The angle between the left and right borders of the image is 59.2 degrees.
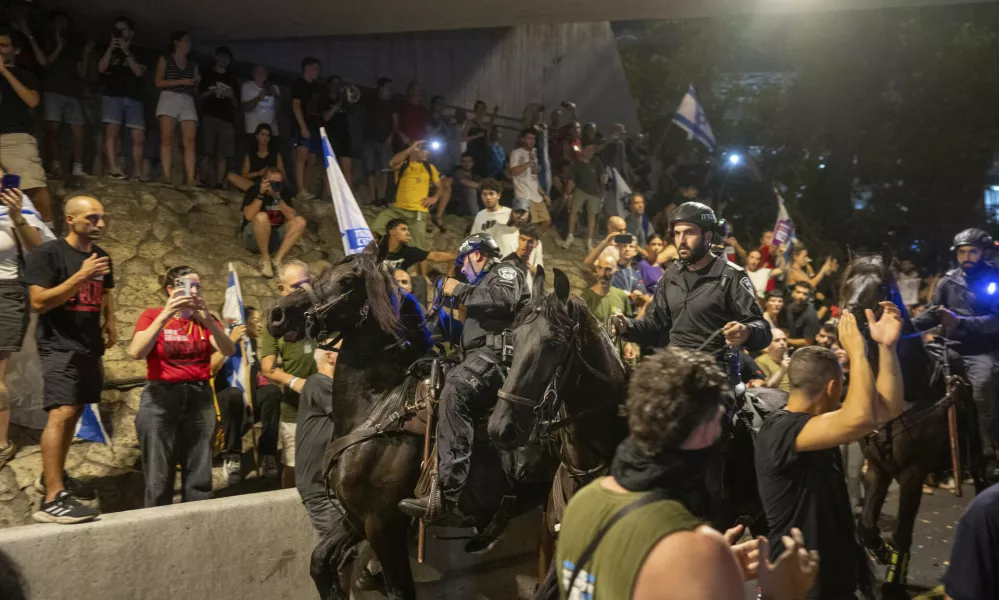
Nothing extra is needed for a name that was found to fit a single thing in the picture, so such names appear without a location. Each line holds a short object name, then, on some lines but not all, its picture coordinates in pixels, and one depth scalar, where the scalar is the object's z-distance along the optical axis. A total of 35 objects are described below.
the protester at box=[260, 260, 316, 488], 8.59
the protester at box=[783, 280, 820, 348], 14.12
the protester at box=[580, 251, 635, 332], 10.59
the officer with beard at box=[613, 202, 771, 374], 5.88
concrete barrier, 5.85
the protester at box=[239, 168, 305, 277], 12.60
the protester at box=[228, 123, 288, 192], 13.20
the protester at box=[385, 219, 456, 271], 10.66
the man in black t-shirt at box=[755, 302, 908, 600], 3.93
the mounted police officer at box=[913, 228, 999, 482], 8.65
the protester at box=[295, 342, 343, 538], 6.91
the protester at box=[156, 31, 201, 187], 12.31
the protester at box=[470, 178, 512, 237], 13.07
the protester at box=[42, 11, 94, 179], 11.45
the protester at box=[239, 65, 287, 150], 13.39
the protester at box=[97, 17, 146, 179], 11.89
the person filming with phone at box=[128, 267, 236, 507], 7.21
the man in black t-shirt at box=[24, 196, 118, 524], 6.51
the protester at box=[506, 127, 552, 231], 16.84
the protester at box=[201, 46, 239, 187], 12.98
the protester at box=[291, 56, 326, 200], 14.09
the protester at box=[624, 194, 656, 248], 17.73
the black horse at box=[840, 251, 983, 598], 7.90
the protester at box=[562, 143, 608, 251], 18.77
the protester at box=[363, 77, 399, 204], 15.45
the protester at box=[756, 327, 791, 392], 10.41
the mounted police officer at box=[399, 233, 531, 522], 5.98
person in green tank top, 2.48
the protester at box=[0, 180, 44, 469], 7.57
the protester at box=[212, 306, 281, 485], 8.92
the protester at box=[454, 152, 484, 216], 17.14
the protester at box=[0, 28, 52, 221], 9.95
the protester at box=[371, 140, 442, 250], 13.87
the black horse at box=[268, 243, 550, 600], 6.20
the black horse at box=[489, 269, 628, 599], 5.16
